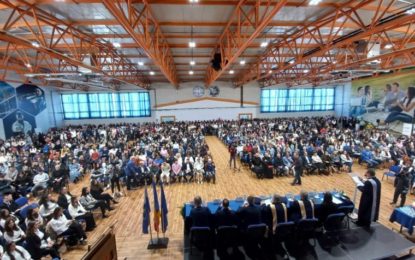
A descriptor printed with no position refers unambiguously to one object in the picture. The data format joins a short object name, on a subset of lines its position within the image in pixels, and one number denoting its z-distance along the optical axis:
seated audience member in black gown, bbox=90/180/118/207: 6.72
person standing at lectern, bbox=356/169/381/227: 4.93
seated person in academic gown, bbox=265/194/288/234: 4.48
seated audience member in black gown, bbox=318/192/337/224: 4.79
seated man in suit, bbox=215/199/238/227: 4.35
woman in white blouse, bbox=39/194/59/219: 5.51
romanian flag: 4.97
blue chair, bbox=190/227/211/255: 4.21
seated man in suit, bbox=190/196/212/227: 4.30
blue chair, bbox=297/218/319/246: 4.45
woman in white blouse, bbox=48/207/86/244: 4.91
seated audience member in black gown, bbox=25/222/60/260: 4.12
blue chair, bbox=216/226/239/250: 4.25
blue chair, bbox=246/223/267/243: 4.26
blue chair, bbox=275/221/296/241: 4.35
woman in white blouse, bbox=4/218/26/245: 4.33
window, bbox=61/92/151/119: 23.33
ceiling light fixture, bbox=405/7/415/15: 5.20
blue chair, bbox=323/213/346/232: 4.63
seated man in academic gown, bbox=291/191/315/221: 4.54
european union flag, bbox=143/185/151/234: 5.03
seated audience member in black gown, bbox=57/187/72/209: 5.77
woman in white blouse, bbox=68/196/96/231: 5.65
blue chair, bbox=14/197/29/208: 5.90
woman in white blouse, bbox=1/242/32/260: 3.75
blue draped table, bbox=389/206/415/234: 5.07
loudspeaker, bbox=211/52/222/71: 9.99
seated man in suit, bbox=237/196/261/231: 4.34
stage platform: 4.32
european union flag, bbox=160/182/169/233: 5.07
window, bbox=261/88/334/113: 25.58
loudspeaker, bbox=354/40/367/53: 8.64
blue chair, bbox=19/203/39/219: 5.35
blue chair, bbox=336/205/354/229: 4.89
